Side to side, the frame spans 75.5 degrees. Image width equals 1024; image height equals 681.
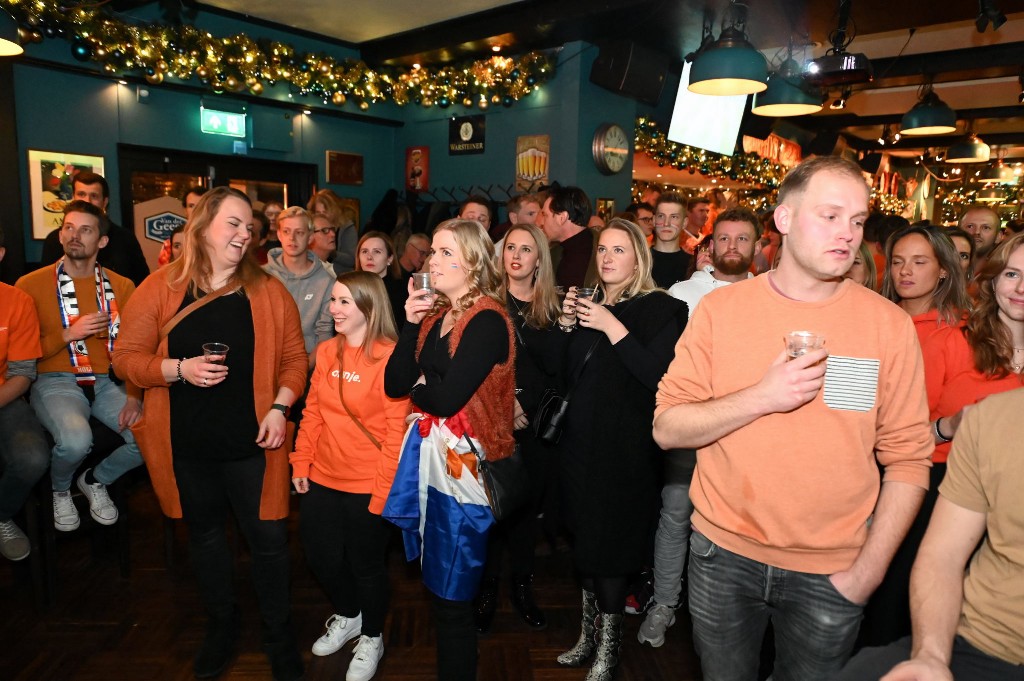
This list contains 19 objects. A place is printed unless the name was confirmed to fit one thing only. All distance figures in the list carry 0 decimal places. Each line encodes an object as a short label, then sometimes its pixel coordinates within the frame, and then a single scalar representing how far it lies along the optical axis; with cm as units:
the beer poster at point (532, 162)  708
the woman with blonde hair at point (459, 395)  200
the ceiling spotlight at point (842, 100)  701
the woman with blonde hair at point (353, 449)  243
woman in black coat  232
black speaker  652
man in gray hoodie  375
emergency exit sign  665
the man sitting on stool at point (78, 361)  314
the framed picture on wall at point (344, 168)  779
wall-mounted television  822
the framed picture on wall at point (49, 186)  555
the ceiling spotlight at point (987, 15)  461
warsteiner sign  769
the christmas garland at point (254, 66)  505
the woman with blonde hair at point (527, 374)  286
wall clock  689
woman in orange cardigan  233
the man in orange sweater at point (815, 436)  142
